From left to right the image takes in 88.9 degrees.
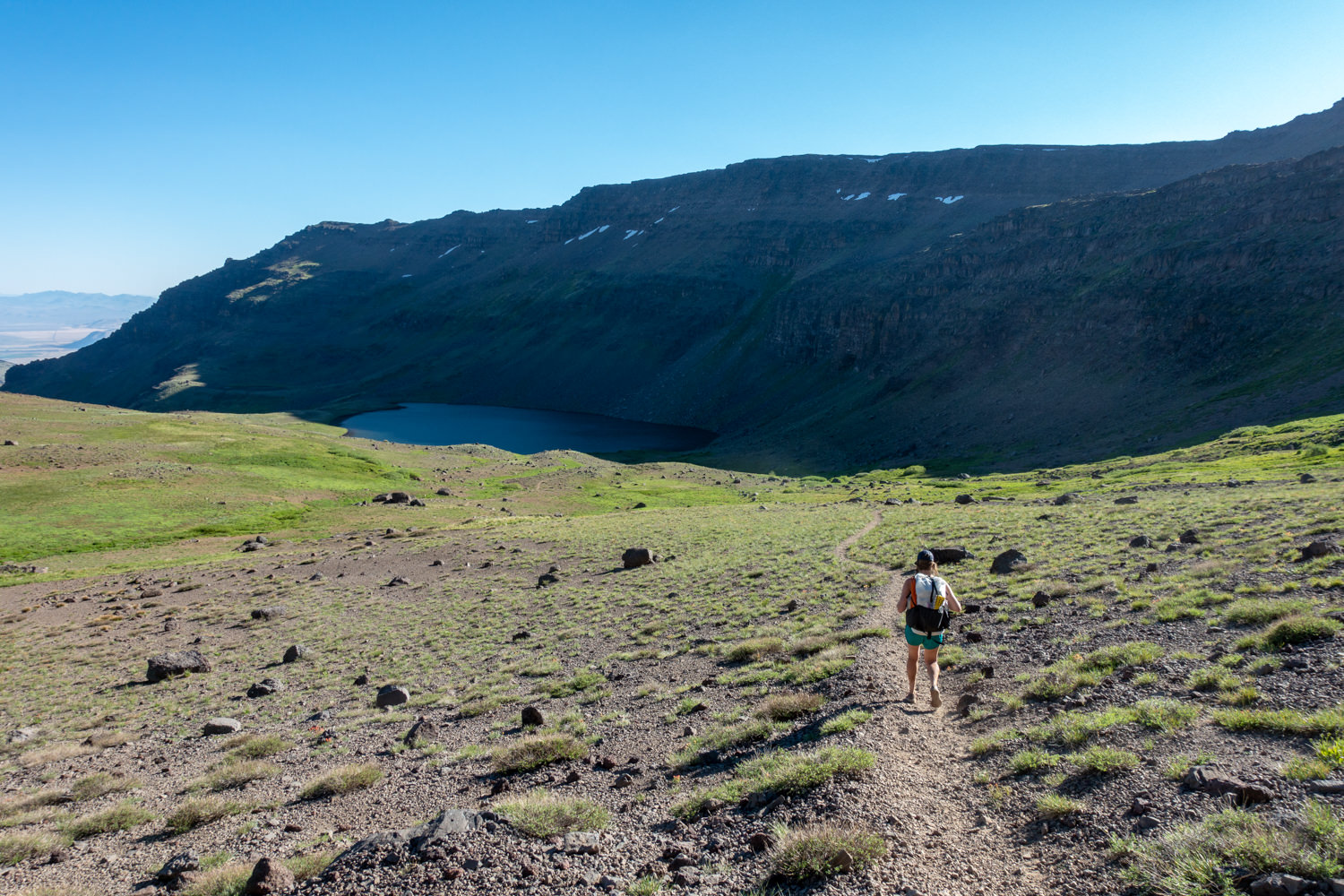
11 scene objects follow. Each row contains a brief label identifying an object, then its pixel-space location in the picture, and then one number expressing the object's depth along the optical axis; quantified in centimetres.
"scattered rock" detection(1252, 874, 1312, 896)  494
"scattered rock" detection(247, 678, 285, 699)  1788
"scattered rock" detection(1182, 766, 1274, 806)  643
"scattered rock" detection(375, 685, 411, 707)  1588
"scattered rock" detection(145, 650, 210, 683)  1991
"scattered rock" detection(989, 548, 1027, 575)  1969
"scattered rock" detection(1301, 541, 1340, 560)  1505
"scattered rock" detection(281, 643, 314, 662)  2081
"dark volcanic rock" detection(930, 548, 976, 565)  2217
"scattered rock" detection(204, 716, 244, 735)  1531
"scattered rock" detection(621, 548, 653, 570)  2969
